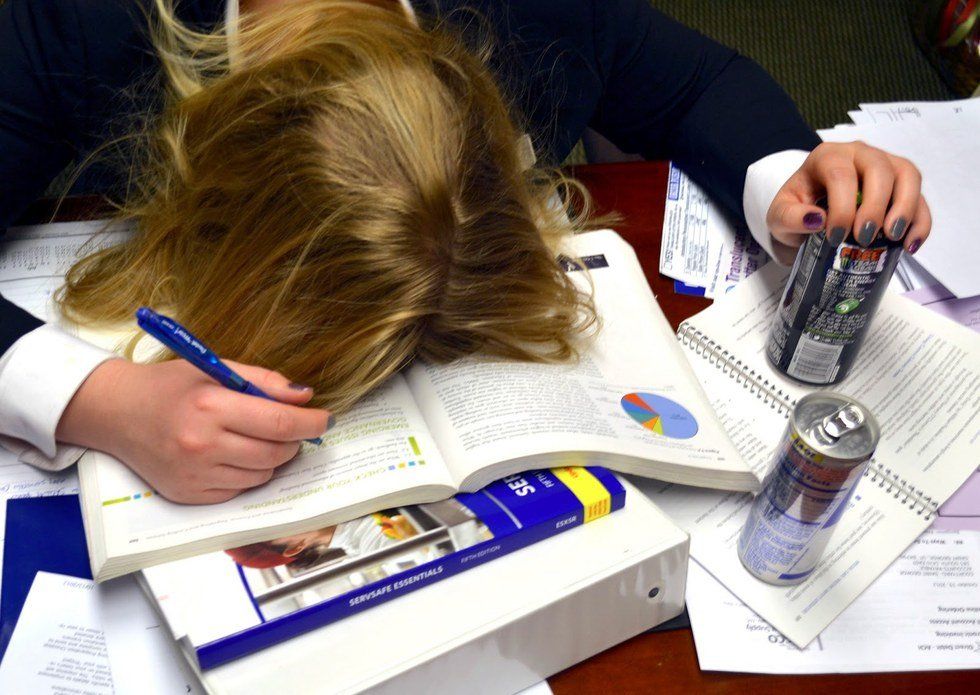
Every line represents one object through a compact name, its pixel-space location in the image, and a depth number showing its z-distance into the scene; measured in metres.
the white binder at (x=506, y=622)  0.45
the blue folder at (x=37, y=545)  0.52
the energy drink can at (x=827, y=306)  0.58
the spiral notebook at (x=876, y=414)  0.56
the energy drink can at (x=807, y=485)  0.46
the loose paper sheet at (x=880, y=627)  0.52
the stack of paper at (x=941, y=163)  0.74
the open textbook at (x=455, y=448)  0.49
